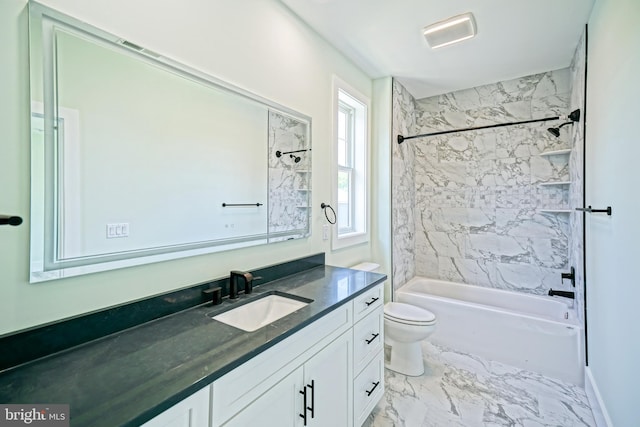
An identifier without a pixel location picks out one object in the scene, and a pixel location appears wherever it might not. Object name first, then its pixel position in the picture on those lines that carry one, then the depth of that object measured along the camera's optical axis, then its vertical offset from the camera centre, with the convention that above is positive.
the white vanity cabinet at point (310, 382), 0.84 -0.67
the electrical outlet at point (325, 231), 2.23 -0.15
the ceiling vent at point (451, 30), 2.01 +1.39
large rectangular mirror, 0.91 +0.23
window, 2.73 +0.47
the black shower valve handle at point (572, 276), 2.51 -0.57
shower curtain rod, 2.48 +0.83
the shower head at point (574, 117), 2.28 +0.81
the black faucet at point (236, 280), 1.38 -0.35
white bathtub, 2.22 -1.03
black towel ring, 2.21 +0.02
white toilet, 2.22 -1.00
